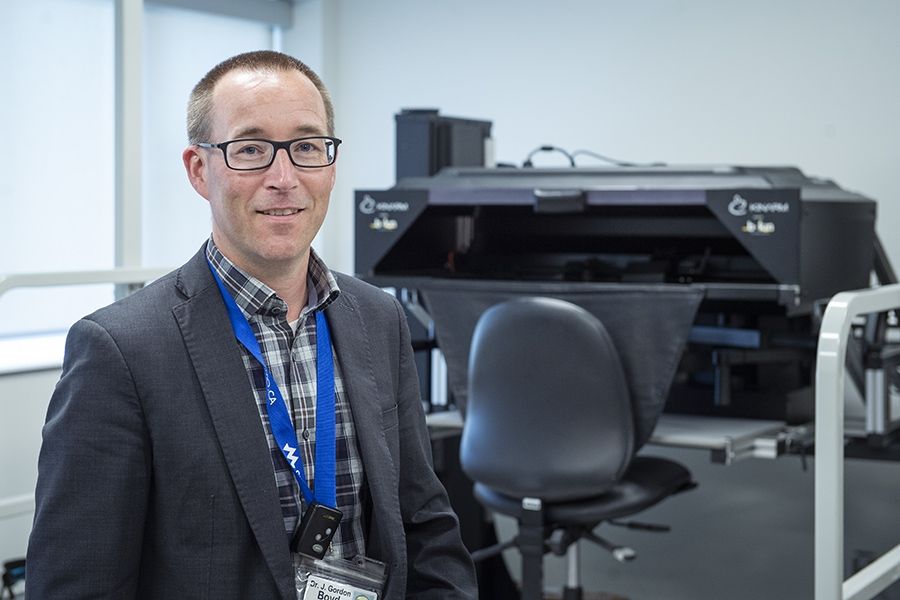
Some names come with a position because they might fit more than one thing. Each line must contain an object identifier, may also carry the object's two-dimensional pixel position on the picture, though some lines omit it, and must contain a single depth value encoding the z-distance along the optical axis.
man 1.18
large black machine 2.71
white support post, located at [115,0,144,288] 3.00
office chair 2.69
